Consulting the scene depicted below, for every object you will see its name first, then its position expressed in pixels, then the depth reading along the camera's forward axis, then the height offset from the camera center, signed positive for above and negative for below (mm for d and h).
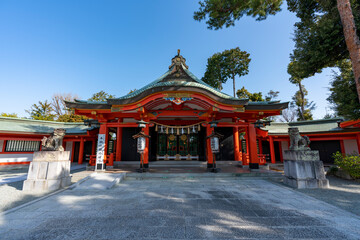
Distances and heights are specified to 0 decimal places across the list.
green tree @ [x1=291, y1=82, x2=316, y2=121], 24891 +7423
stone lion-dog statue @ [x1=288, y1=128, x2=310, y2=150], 6453 +229
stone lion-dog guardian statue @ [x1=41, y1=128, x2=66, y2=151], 6211 +213
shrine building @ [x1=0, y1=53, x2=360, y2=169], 8555 +1462
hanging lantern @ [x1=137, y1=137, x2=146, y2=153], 8125 +93
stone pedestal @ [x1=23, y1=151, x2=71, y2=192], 5691 -1032
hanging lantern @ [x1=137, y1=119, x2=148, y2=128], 8634 +1340
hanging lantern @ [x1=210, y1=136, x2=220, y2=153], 8183 +136
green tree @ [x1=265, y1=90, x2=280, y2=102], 30281 +11029
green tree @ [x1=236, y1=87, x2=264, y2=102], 22703 +8314
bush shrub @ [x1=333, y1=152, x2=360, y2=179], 7258 -972
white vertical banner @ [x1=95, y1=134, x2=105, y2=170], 9031 -200
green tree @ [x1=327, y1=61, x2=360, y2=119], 6695 +2409
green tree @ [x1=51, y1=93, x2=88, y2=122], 22119 +6300
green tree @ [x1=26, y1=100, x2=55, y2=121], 22139 +5274
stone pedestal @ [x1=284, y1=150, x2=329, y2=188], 5969 -1036
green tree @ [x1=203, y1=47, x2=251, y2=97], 25891 +14665
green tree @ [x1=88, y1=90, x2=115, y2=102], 26844 +9514
